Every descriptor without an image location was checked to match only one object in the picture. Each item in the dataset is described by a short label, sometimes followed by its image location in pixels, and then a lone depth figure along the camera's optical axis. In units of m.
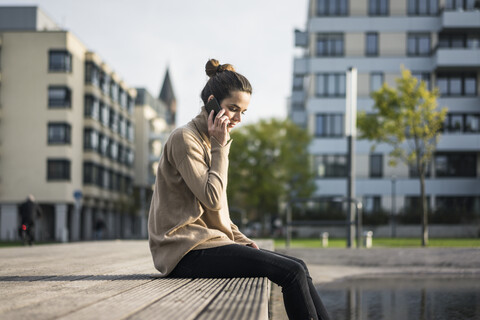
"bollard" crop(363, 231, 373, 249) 19.01
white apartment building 49.72
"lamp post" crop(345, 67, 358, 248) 16.92
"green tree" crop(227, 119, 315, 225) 46.28
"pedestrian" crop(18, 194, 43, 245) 22.30
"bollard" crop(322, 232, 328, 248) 22.94
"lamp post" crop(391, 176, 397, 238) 44.00
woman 3.61
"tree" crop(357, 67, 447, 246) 28.16
